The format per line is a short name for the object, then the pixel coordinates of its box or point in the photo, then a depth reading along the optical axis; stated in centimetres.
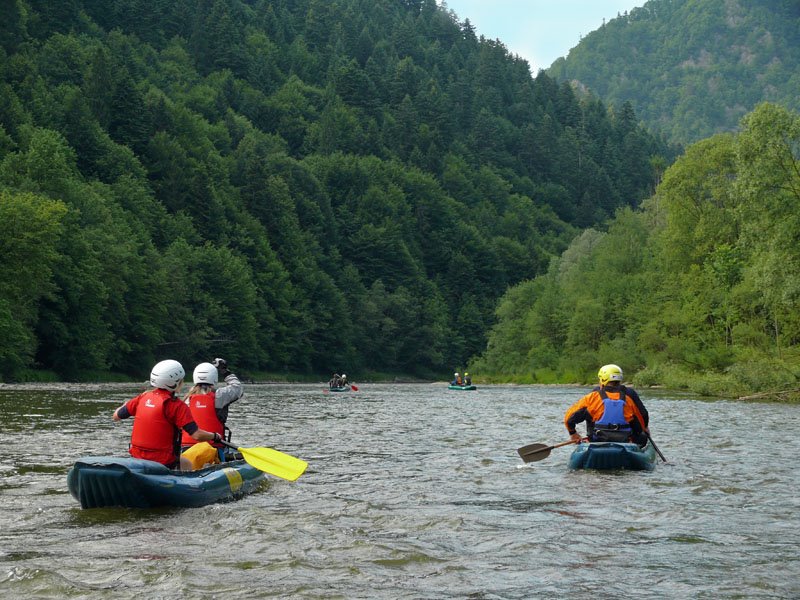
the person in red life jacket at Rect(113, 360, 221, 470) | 1272
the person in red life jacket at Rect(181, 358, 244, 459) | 1473
